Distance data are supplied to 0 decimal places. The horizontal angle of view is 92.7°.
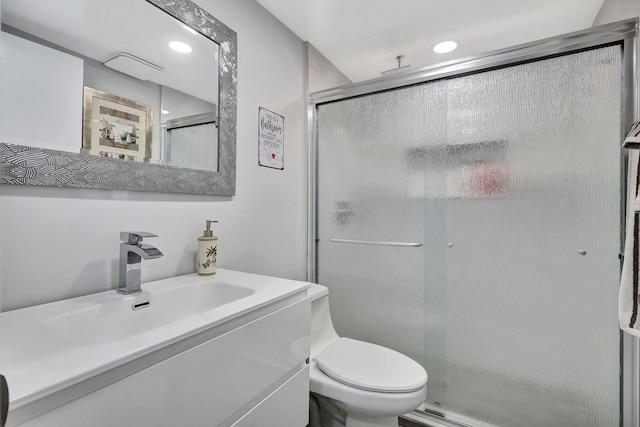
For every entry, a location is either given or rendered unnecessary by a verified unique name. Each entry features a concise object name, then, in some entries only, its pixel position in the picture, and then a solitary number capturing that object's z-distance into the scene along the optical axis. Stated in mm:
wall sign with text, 1550
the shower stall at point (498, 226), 1195
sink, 470
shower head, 1624
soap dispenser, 1137
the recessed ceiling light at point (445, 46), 1878
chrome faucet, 887
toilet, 1122
